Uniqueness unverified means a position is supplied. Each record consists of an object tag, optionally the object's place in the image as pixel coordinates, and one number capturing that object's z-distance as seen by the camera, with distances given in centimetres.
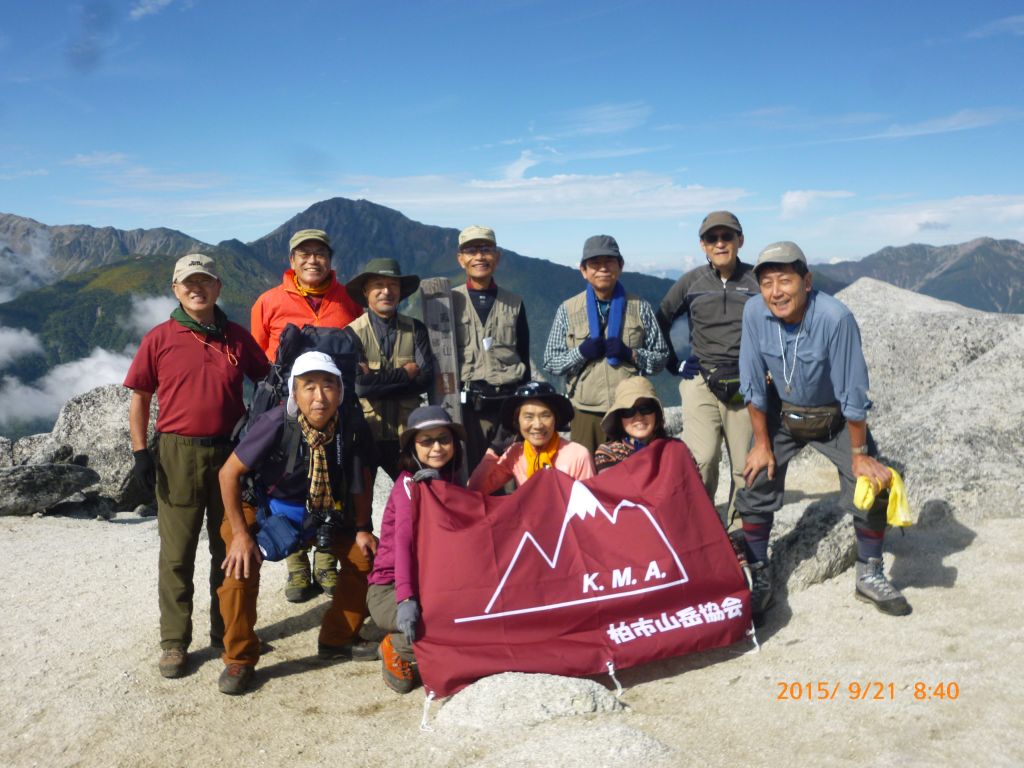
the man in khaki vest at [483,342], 755
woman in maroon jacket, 561
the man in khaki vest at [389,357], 714
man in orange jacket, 715
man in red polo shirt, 604
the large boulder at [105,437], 1491
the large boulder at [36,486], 1223
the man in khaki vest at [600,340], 717
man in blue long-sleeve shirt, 576
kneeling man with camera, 570
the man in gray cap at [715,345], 707
